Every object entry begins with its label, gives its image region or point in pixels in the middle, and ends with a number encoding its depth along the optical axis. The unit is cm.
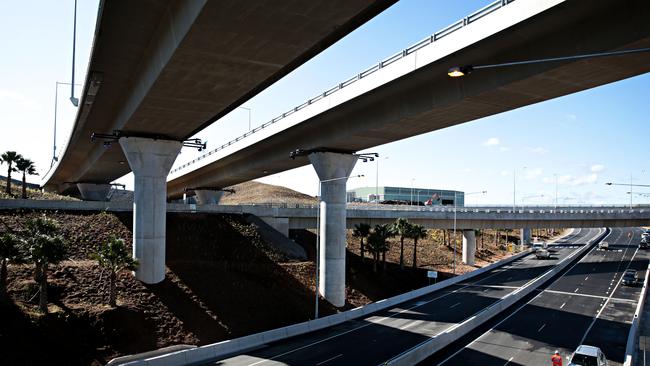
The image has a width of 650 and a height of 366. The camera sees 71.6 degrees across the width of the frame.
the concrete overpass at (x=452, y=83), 1457
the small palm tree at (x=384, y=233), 4988
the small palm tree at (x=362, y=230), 5247
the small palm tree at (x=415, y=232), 5456
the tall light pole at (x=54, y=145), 6657
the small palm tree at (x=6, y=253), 2417
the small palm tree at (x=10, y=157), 5153
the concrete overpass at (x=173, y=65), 1330
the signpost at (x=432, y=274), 4759
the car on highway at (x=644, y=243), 8888
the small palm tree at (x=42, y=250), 2488
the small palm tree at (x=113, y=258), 2753
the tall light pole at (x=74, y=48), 2632
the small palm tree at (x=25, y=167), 5227
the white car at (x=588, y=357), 2010
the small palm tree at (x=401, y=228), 5434
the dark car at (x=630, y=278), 4916
